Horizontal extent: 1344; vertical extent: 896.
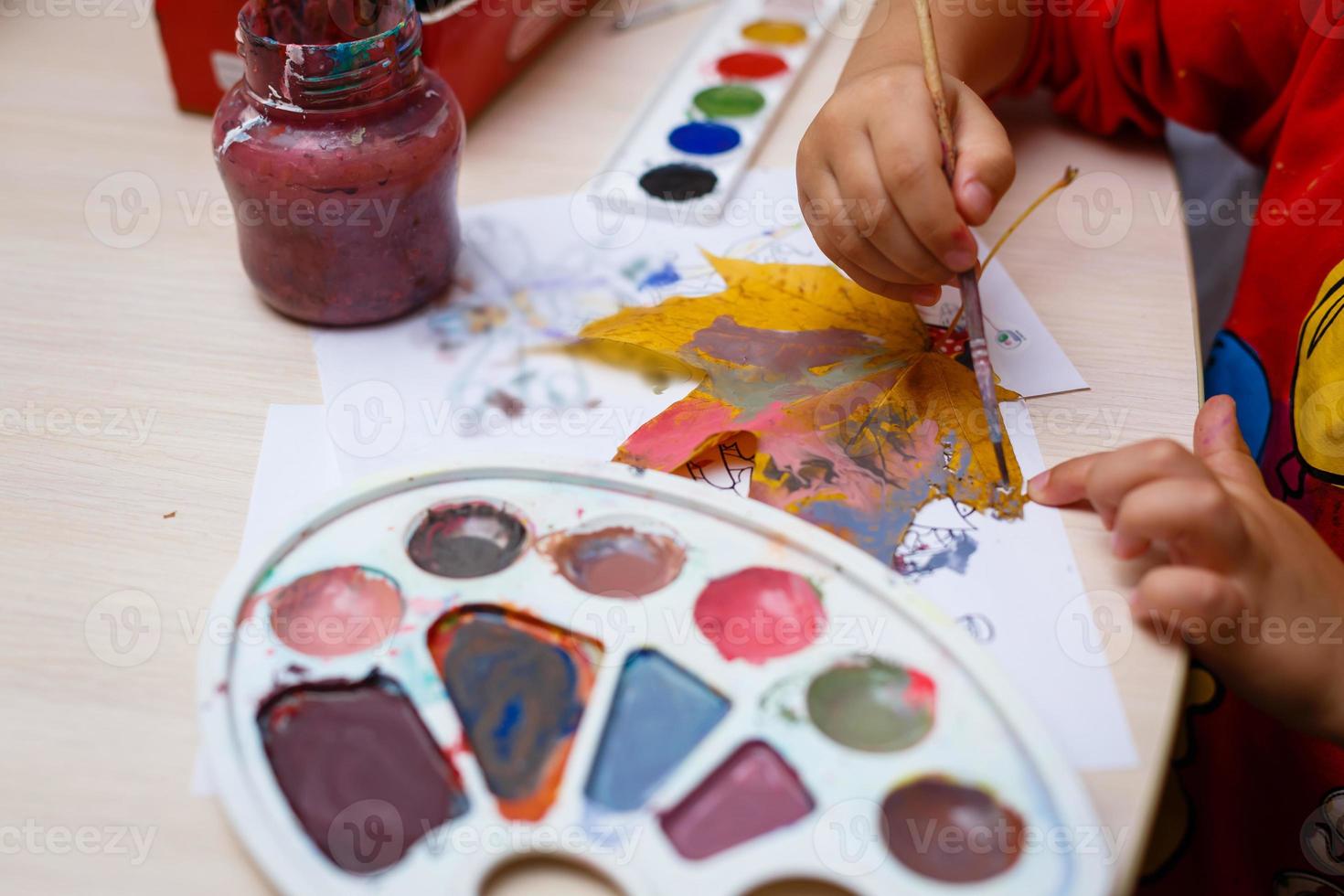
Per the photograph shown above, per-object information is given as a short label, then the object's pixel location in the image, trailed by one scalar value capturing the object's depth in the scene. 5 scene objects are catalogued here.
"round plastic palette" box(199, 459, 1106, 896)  0.45
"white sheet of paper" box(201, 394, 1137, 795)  0.51
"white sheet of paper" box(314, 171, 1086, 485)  0.66
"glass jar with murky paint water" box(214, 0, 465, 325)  0.67
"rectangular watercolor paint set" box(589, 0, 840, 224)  0.86
